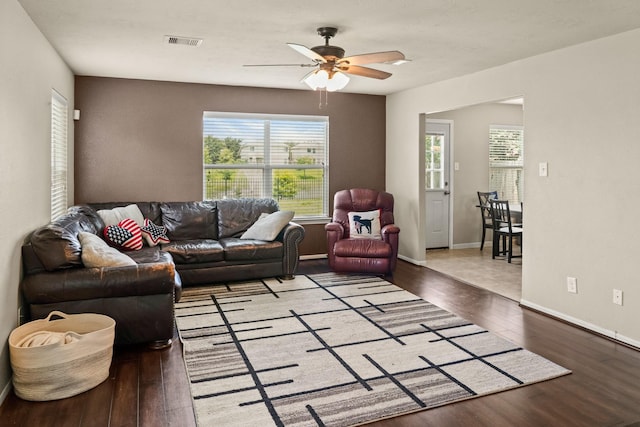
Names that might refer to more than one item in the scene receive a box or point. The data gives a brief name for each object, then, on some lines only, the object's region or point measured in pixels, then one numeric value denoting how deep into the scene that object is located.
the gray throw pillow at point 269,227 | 5.57
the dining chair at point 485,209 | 7.35
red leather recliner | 5.66
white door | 7.69
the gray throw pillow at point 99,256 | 3.38
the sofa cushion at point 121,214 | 5.12
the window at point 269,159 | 6.41
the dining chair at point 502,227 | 6.64
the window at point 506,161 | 8.05
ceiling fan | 3.54
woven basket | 2.68
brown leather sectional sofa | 3.23
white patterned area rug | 2.67
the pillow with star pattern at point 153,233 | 5.33
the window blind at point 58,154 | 4.55
